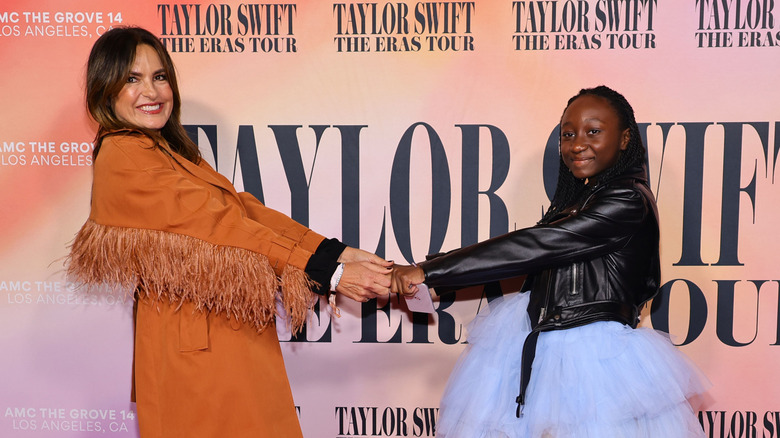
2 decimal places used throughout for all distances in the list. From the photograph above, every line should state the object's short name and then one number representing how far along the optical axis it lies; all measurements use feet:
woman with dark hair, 6.82
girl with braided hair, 6.54
